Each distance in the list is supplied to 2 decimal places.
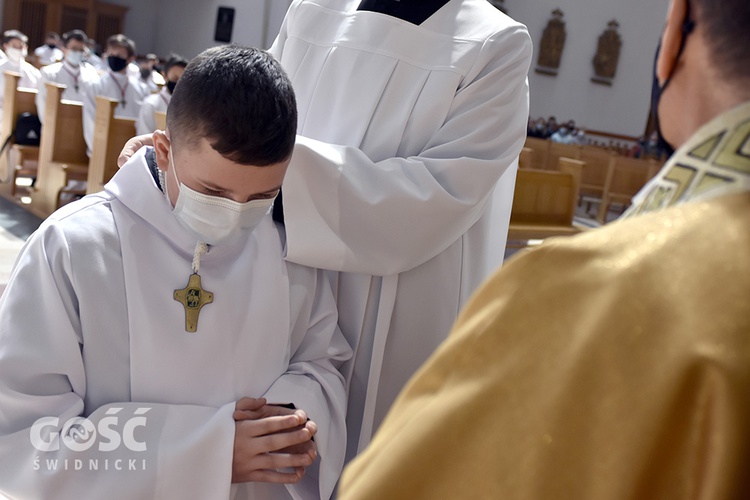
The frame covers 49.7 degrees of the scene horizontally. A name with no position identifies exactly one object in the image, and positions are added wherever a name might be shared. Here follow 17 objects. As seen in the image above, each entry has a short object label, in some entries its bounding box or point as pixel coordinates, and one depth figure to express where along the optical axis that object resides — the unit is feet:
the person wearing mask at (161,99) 30.30
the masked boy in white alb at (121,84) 36.04
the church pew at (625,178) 41.04
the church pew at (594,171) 43.57
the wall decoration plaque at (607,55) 65.36
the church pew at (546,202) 22.30
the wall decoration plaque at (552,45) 64.75
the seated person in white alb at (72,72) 35.35
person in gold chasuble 2.10
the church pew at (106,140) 22.03
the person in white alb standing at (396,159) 6.42
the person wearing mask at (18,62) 38.06
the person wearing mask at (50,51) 54.07
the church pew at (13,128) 27.63
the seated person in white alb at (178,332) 5.36
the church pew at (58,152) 24.81
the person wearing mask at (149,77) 39.34
